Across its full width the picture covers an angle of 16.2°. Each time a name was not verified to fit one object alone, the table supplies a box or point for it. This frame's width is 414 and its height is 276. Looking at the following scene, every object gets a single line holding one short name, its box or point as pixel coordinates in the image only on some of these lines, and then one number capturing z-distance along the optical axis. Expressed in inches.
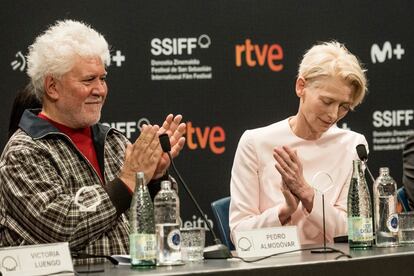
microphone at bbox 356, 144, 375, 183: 201.0
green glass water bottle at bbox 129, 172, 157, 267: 169.0
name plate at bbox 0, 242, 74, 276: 157.0
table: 164.2
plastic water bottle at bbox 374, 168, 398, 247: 201.6
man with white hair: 199.9
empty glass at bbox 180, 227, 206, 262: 179.7
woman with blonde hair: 238.1
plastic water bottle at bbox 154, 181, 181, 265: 171.5
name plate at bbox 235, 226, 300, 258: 182.4
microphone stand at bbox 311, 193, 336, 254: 192.2
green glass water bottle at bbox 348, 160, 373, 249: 196.3
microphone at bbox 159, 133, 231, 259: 183.6
